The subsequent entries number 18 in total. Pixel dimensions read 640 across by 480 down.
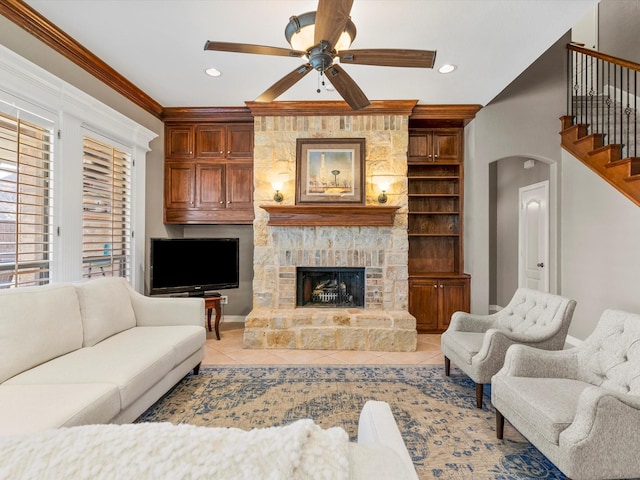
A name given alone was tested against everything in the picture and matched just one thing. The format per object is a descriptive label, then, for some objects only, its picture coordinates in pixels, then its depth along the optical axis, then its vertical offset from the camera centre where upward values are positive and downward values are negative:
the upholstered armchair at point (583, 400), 1.51 -0.83
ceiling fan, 1.98 +1.20
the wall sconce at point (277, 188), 4.14 +0.68
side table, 4.08 -0.79
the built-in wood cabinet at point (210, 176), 4.42 +0.88
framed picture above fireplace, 4.16 +0.90
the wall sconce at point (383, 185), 4.12 +0.72
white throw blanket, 0.50 -0.34
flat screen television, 3.81 -0.28
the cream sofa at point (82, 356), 1.63 -0.77
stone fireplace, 4.17 +0.14
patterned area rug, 1.92 -1.24
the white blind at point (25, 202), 2.35 +0.30
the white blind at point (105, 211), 3.19 +0.32
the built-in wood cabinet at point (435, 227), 4.35 +0.22
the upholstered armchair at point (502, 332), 2.45 -0.72
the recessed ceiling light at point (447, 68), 3.13 +1.68
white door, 4.55 +0.09
